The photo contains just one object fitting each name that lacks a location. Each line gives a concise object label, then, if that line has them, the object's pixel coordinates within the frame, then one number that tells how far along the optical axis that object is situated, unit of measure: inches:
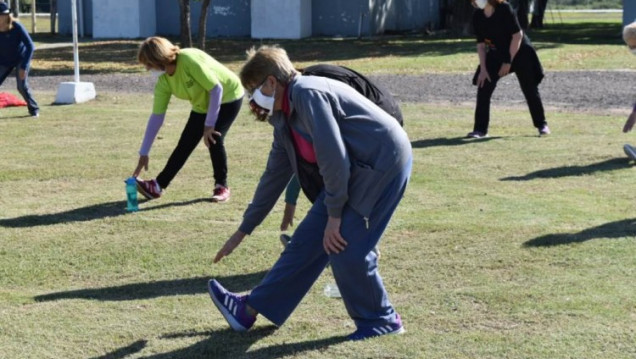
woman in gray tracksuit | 196.2
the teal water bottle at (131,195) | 349.7
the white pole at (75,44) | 672.0
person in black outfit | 498.9
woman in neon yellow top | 327.3
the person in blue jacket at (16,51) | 603.8
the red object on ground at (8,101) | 659.6
